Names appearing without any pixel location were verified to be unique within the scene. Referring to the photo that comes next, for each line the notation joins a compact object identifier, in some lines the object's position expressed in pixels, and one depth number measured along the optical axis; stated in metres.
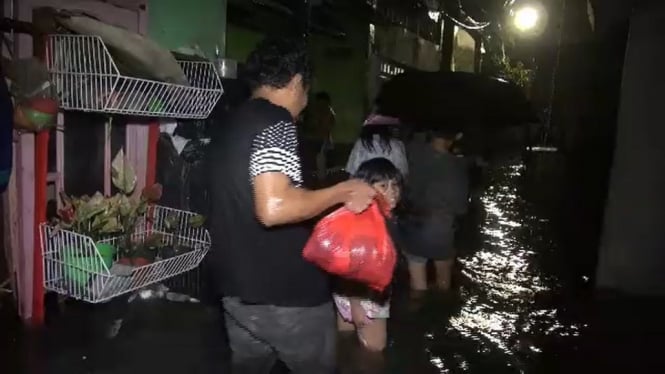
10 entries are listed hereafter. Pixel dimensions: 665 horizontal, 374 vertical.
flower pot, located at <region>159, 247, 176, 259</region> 4.48
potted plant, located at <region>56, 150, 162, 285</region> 3.94
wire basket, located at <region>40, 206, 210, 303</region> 3.88
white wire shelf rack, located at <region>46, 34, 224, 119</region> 3.81
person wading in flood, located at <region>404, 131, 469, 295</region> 6.10
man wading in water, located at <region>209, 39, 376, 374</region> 2.57
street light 15.98
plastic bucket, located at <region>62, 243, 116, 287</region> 3.89
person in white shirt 5.88
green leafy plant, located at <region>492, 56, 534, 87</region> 27.95
